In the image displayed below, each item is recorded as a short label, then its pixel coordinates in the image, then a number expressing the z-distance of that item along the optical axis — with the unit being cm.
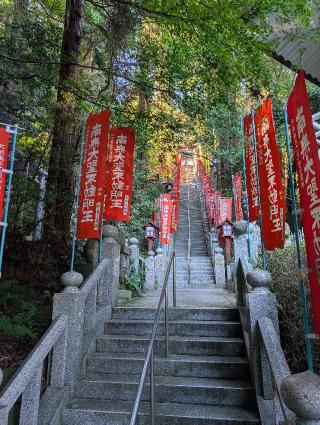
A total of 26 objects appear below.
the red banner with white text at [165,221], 1498
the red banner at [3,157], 461
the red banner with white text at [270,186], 463
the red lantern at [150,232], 1526
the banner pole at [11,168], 441
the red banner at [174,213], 1703
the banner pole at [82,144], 559
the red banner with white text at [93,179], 564
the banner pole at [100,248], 604
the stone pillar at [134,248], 1046
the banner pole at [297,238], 281
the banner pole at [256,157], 505
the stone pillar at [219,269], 1301
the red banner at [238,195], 1449
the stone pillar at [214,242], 1508
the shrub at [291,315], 457
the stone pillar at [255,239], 1164
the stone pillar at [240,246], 1132
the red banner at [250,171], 567
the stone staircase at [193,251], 1371
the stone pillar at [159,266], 1259
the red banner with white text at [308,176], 256
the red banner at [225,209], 1489
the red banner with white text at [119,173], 635
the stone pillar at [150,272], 1213
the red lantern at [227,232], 1401
